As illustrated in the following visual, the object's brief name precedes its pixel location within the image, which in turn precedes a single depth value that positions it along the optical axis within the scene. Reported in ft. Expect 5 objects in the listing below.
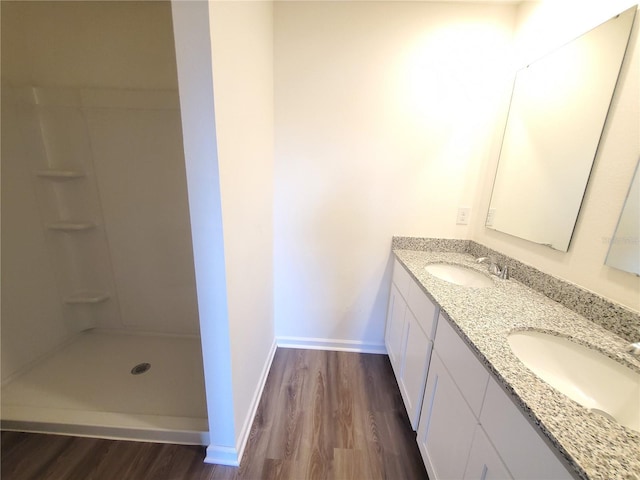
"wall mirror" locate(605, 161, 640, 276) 2.77
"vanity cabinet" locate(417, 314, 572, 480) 1.92
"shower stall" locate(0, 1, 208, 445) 5.03
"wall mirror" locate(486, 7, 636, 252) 3.25
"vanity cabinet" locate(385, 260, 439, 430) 3.94
